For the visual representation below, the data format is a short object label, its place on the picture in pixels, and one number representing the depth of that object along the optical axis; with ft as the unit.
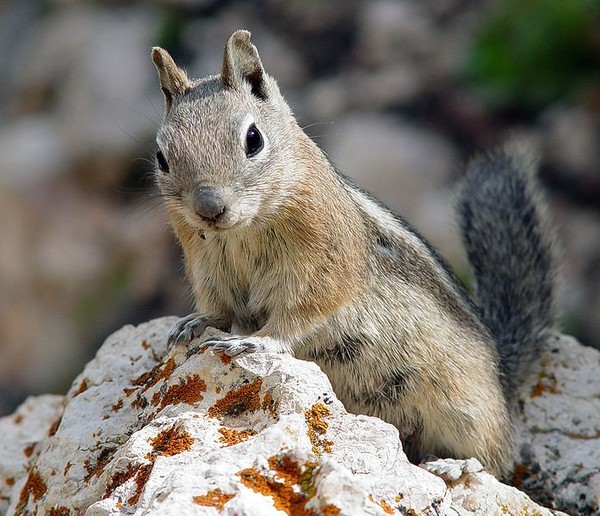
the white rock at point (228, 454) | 17.07
